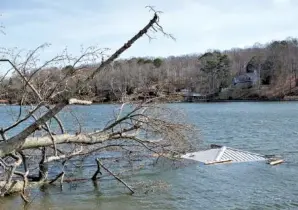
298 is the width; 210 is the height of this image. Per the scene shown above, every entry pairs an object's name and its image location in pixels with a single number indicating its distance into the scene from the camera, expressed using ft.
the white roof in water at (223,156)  68.91
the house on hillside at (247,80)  337.52
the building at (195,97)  285.23
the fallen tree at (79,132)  28.94
